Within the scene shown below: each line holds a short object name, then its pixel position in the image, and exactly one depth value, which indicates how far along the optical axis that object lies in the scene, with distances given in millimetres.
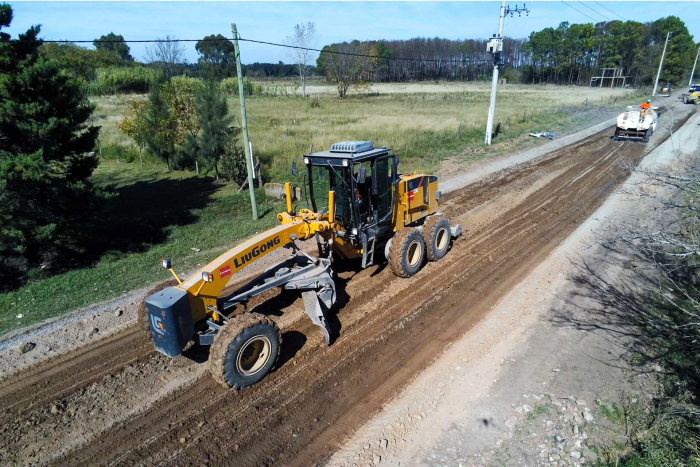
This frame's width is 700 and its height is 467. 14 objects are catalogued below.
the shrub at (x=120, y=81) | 55500
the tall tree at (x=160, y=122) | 19203
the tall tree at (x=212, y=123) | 18656
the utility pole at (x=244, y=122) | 11681
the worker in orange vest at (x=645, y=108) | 22708
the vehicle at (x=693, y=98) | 43281
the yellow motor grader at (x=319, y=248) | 5605
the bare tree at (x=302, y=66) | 59128
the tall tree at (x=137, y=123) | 19766
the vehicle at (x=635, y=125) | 23781
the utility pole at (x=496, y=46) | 23031
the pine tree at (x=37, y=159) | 9719
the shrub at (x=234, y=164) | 17828
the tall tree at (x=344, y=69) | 61469
